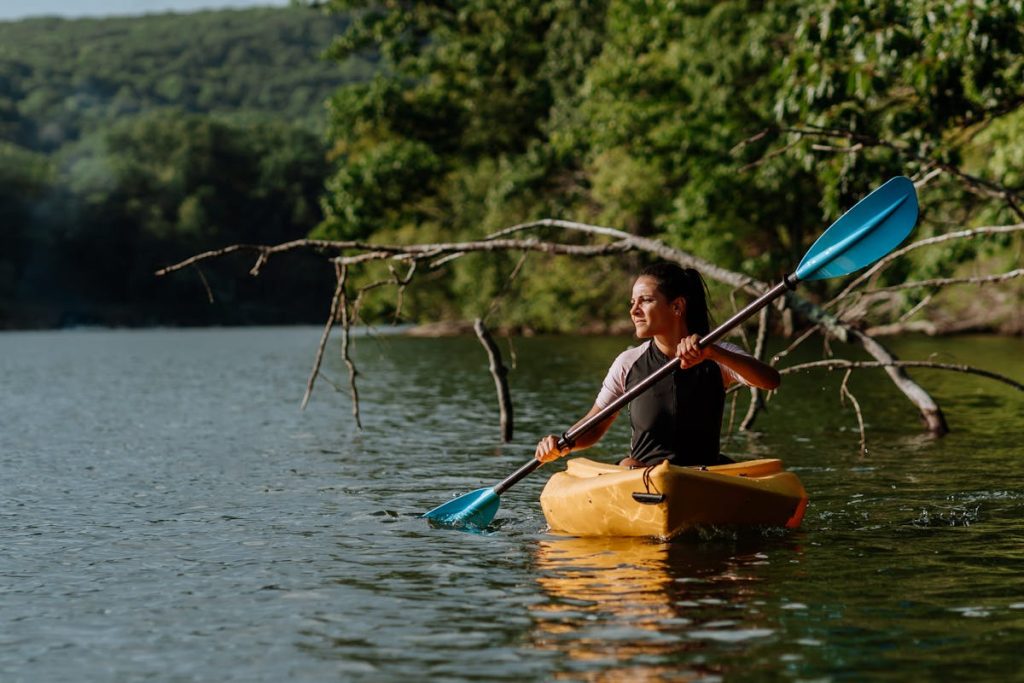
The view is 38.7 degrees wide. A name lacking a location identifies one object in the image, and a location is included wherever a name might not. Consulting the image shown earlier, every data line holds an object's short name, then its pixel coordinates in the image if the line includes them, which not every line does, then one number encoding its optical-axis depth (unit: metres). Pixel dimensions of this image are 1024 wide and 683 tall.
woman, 7.61
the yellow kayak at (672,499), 7.43
